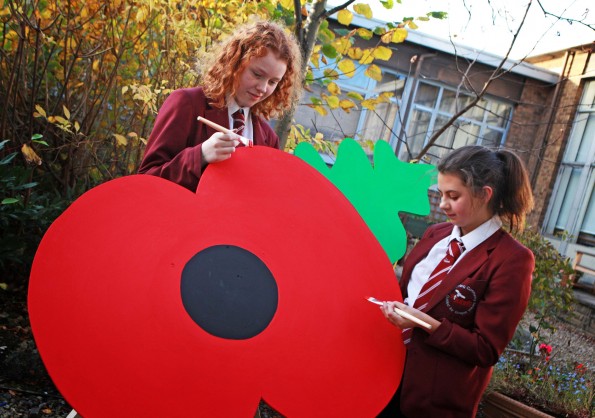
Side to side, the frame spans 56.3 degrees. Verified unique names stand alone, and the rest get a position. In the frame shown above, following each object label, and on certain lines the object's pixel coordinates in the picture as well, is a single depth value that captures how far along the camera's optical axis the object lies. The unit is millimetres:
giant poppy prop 1292
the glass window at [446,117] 11117
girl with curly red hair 1626
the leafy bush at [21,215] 2904
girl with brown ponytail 1486
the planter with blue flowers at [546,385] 3107
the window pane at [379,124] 10594
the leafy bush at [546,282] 4502
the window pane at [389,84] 10570
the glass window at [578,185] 9867
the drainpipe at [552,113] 10695
